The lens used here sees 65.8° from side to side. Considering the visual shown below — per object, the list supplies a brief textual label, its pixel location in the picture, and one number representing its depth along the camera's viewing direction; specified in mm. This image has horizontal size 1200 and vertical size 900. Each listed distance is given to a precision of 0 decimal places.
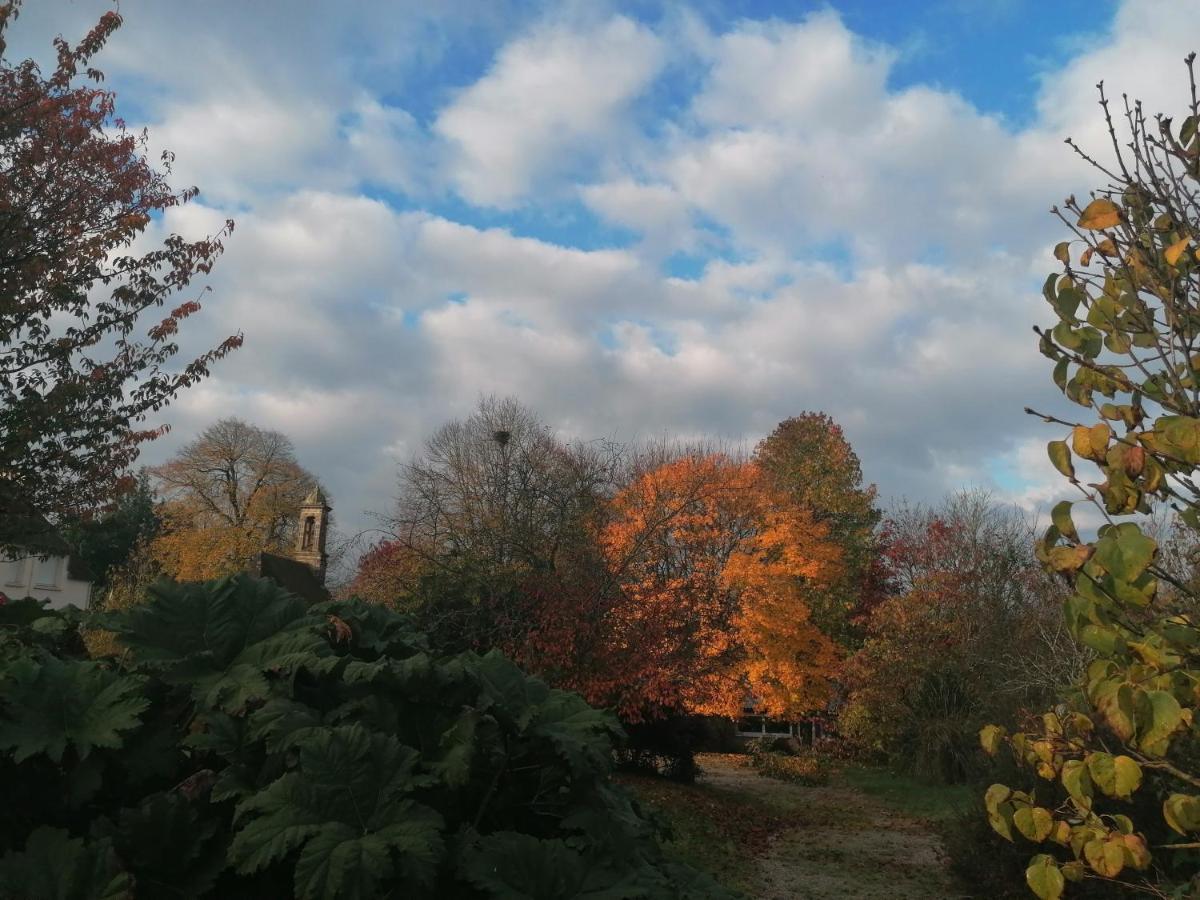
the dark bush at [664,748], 15555
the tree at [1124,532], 1690
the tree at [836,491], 30859
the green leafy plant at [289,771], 2043
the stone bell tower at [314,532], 35656
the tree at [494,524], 13422
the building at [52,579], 34219
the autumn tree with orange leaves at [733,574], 19531
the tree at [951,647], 18828
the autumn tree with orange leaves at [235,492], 35125
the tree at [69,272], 8305
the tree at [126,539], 37656
